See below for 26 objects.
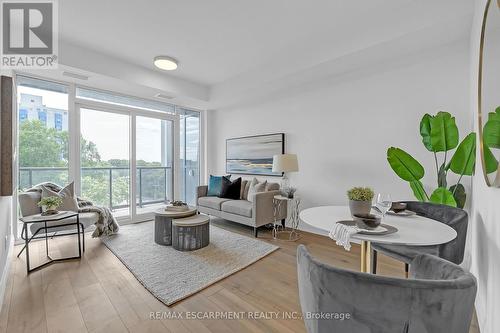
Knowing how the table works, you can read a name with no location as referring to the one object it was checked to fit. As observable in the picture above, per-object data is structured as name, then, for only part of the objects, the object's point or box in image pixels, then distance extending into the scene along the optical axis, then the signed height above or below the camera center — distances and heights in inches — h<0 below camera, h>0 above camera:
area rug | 82.4 -44.3
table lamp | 140.3 +0.3
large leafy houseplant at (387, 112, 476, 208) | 79.1 +2.2
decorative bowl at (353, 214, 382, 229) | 46.3 -11.8
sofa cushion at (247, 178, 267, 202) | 154.6 -16.8
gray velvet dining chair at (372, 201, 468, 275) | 59.7 -21.2
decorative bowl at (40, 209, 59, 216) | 98.7 -22.5
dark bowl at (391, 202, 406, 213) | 65.5 -12.6
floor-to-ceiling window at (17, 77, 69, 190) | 128.5 +17.4
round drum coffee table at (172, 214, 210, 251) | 112.7 -35.8
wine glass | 55.6 -9.6
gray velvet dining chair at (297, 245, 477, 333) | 26.1 -16.6
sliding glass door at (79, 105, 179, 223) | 153.1 +2.0
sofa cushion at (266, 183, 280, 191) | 152.9 -15.9
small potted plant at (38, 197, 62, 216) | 99.9 -19.6
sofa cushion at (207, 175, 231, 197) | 174.7 -17.9
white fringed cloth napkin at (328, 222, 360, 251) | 43.4 -13.7
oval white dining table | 42.2 -13.9
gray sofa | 136.7 -29.8
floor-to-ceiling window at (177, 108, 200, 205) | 206.1 +9.1
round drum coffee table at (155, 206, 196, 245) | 119.4 -33.7
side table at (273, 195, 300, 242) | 139.2 -38.4
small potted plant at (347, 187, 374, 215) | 54.7 -8.8
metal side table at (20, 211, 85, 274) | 93.2 -27.1
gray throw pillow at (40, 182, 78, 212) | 114.0 -17.7
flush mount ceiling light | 126.0 +56.8
